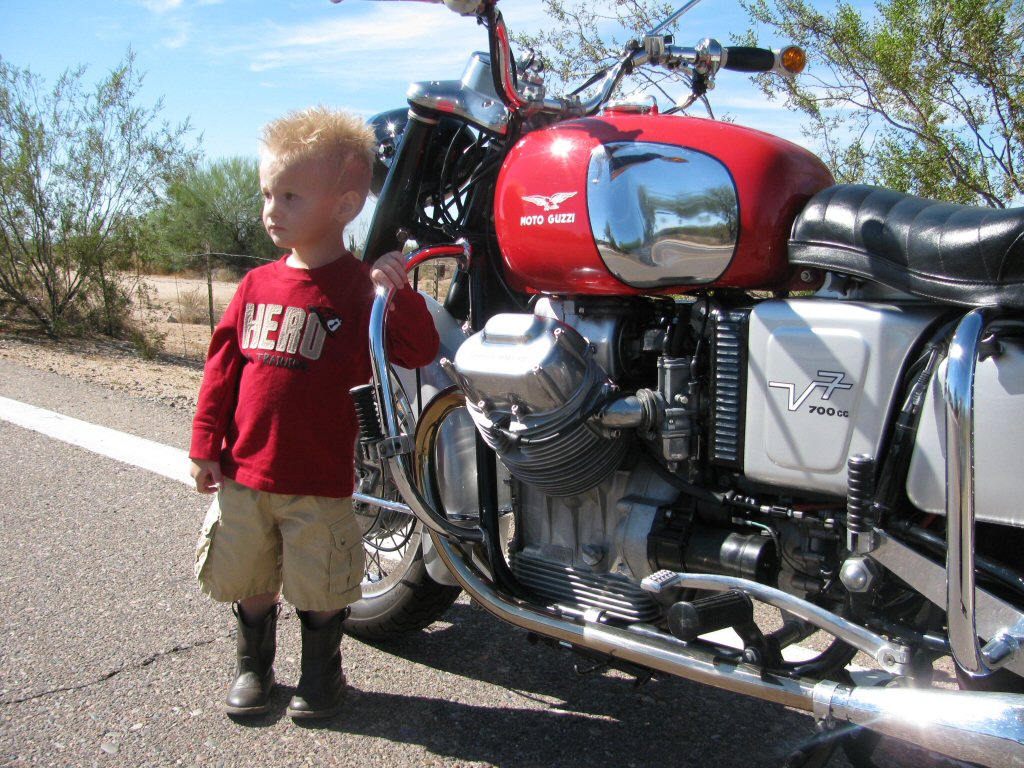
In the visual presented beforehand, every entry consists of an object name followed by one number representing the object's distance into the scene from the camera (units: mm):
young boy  2535
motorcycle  1788
